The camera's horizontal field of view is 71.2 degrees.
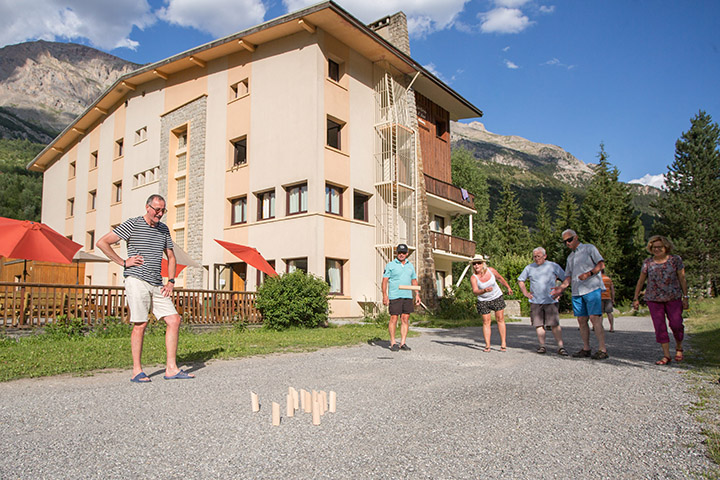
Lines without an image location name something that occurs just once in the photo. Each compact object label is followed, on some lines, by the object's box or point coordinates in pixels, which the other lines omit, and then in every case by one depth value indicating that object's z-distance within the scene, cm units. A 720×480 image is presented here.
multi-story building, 1930
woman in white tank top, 885
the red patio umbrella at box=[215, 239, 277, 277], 1611
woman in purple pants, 712
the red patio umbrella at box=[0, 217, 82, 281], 1109
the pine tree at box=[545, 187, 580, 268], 4537
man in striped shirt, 582
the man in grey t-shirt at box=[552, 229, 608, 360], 765
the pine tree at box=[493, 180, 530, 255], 5600
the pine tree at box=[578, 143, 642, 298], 3419
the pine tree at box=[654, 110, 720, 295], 4116
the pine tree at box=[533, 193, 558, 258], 4131
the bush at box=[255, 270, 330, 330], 1448
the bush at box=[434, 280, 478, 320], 2112
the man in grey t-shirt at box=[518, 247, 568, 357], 838
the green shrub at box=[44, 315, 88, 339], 1058
